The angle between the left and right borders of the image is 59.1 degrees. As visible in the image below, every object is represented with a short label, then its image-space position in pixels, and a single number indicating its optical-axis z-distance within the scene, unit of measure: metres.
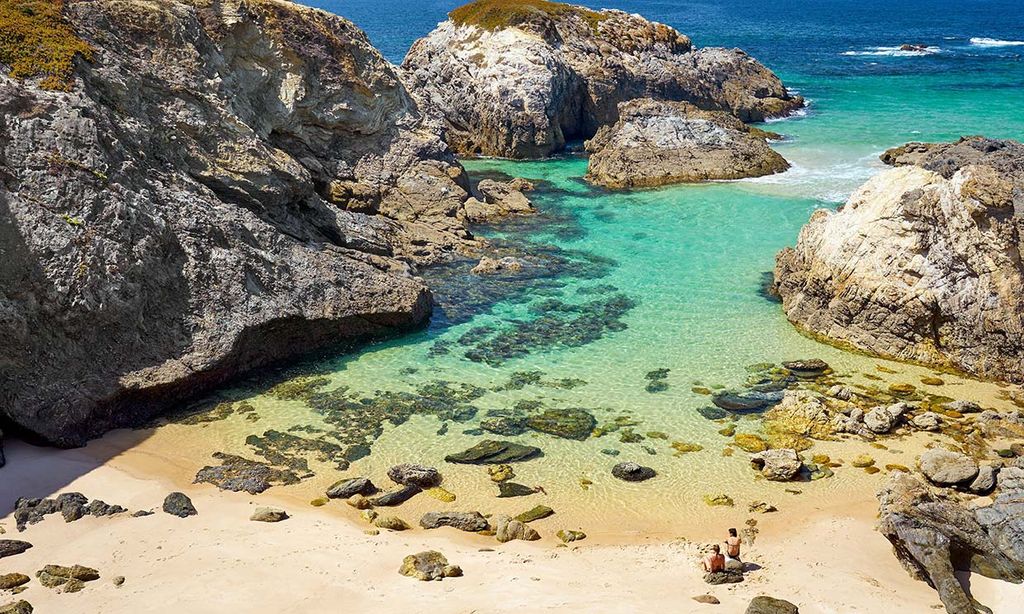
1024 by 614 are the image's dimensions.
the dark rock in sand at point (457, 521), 18.36
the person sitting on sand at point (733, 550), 16.56
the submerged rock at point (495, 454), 21.19
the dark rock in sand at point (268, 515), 18.50
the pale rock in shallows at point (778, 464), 20.12
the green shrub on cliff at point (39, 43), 25.12
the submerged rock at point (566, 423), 22.45
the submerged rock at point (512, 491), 19.72
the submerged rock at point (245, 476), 19.92
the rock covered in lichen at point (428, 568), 16.34
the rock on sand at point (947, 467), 19.64
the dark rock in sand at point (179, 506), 18.77
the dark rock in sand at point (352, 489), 19.61
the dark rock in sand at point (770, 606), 14.77
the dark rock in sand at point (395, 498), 19.38
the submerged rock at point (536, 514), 18.78
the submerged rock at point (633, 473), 20.33
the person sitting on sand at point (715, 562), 16.11
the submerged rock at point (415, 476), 20.12
